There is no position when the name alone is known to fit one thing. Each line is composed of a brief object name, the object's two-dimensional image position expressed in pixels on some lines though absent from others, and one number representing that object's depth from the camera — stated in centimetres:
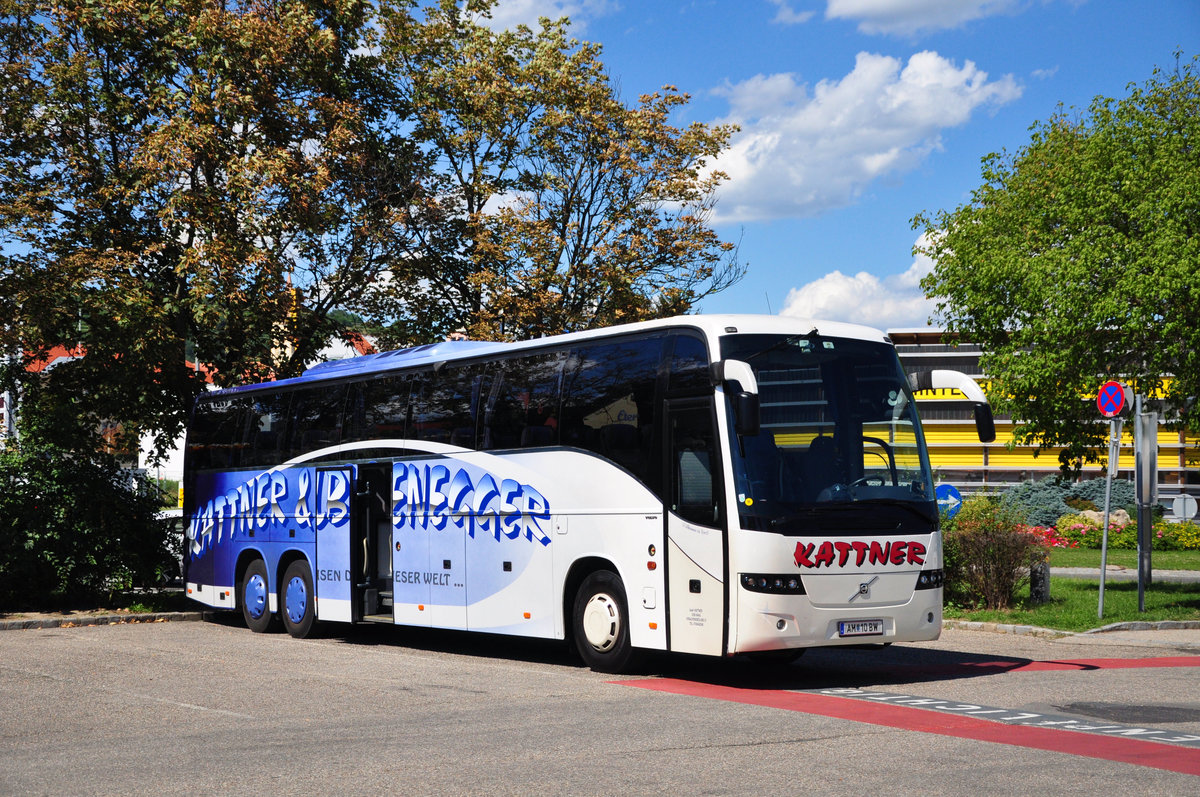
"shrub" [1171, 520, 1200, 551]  3856
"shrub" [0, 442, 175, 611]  1962
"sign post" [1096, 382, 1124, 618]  1727
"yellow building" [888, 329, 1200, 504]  5194
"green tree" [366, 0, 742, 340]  2469
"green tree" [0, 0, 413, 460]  1925
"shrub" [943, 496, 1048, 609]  1877
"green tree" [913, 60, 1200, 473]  1969
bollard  1962
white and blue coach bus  1153
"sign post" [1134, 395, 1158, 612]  1862
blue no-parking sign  1738
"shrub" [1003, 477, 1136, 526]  4244
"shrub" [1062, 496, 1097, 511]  4534
